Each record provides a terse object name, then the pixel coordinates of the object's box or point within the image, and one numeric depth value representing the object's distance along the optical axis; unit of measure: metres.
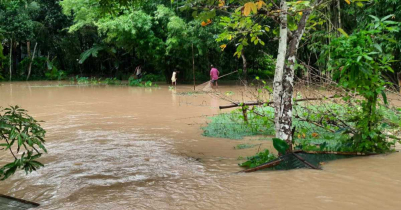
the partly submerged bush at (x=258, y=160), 5.11
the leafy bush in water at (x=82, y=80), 26.74
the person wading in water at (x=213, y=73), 19.34
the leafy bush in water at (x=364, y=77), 5.01
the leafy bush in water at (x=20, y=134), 3.58
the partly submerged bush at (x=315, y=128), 5.74
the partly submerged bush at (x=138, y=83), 22.67
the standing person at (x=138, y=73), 25.81
